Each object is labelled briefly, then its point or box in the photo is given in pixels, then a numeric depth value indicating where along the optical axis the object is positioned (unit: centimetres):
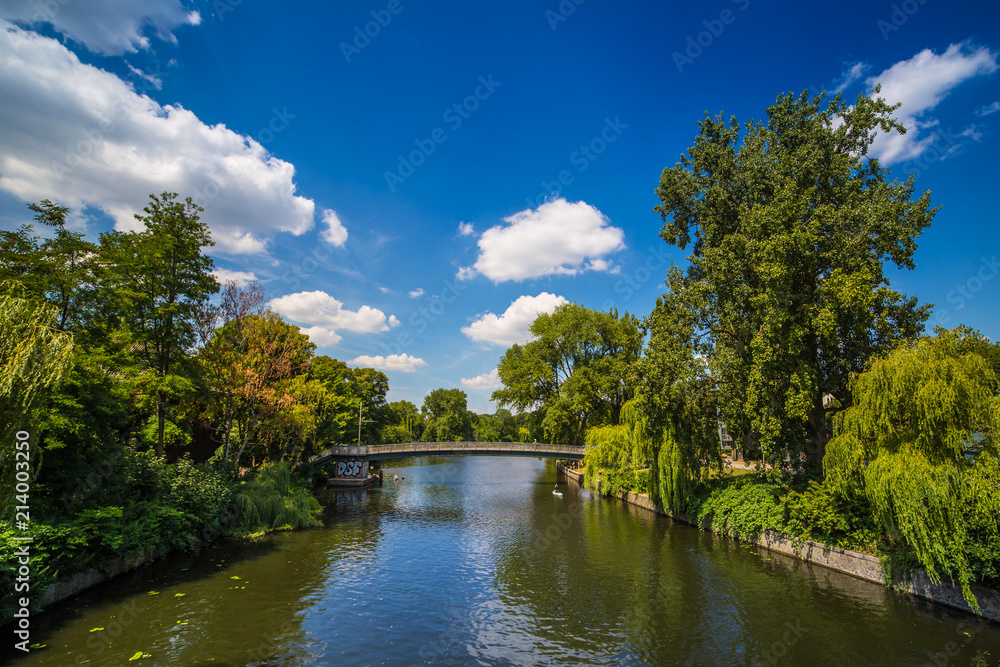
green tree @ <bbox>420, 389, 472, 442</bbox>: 10706
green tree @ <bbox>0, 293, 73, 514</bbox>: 968
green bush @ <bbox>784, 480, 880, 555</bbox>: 1883
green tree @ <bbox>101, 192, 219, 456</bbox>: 2172
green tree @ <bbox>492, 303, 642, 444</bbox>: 5156
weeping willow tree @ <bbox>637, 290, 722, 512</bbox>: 2548
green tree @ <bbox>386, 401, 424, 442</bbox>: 9703
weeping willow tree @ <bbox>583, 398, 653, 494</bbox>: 3669
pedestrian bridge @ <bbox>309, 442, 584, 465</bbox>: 4738
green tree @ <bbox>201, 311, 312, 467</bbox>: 2762
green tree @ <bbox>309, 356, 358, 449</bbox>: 4491
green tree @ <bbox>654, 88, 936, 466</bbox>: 2039
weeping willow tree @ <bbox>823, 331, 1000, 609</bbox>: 1359
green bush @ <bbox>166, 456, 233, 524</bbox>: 2111
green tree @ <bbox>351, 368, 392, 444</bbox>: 6725
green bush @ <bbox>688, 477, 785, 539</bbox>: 2314
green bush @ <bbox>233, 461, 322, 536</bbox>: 2539
